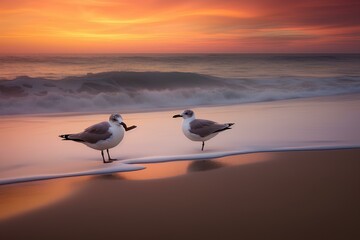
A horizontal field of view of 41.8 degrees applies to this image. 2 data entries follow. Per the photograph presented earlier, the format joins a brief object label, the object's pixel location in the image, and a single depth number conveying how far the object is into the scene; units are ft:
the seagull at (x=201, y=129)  16.87
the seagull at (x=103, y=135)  15.26
